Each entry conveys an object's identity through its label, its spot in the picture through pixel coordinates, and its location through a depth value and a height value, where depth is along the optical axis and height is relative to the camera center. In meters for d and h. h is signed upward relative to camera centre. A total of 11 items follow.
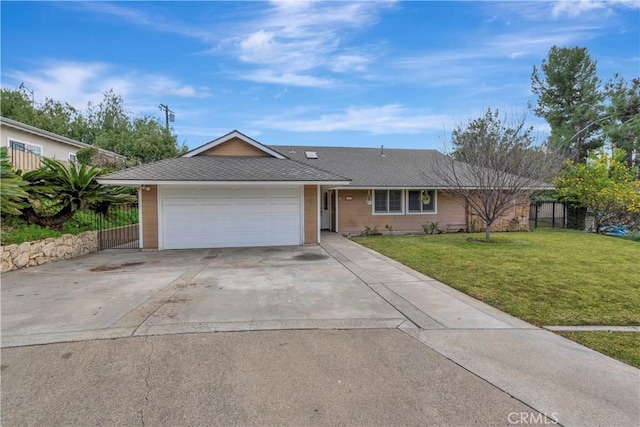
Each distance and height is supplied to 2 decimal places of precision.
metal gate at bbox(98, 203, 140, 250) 11.58 -1.07
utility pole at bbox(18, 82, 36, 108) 32.38 +11.47
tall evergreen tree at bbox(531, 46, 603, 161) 24.81 +8.35
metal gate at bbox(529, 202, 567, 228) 18.09 -0.87
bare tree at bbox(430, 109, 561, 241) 11.64 +1.34
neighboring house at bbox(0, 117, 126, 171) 13.34 +3.12
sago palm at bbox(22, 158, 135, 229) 9.14 +0.29
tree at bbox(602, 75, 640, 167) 22.92 +6.39
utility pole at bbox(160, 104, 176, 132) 35.06 +9.85
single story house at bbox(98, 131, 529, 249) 10.80 +0.20
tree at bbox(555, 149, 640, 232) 14.57 +0.54
